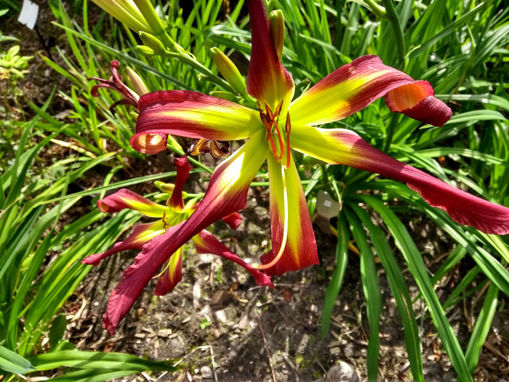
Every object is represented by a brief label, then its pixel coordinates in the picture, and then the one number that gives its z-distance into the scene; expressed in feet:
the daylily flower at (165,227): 0.81
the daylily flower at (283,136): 0.55
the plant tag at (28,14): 0.98
